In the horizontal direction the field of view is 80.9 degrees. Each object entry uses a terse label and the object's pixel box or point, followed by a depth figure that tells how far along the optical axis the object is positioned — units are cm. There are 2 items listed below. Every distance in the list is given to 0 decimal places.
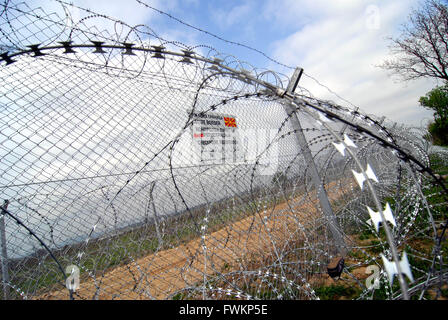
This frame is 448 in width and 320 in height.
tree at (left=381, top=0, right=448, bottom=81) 1546
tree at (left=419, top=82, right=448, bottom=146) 2217
